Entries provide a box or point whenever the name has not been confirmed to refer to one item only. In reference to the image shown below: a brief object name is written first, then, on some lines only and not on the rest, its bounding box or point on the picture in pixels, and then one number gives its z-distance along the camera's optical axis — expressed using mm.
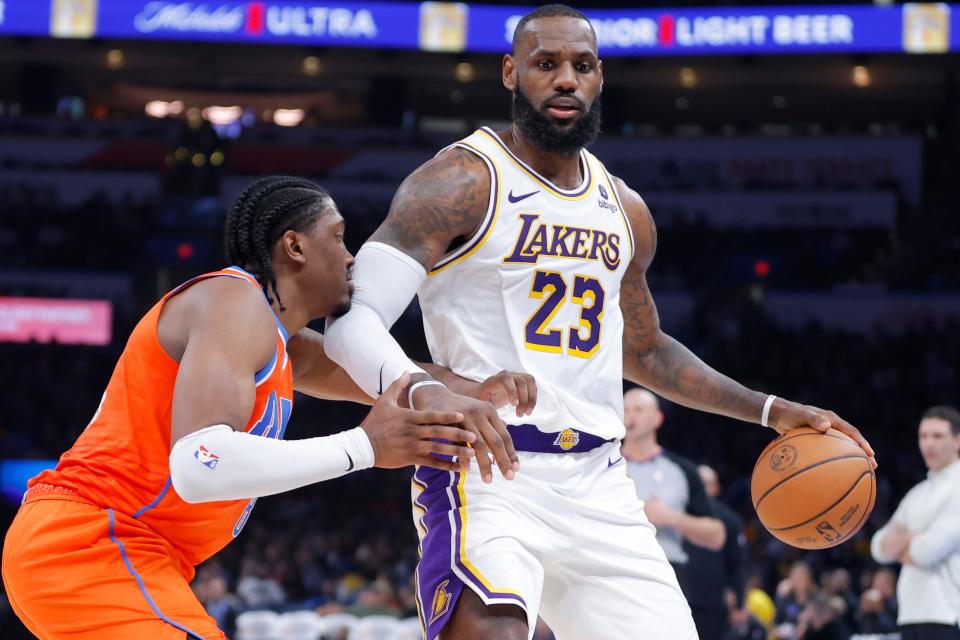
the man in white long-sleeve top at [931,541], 6129
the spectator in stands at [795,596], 10164
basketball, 3727
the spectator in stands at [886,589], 9414
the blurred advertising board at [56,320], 19469
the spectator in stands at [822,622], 8060
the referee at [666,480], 6414
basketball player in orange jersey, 2797
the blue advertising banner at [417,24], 19938
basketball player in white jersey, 3314
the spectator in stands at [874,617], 8789
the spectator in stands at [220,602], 9445
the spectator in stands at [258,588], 12859
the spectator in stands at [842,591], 9327
